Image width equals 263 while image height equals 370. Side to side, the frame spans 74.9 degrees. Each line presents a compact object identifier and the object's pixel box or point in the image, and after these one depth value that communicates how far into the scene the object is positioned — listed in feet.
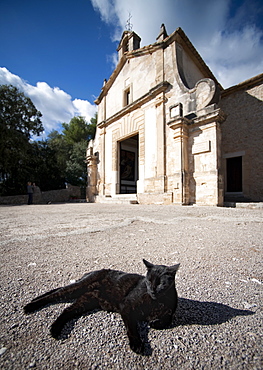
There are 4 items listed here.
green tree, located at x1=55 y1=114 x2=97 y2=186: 59.93
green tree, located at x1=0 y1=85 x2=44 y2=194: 40.04
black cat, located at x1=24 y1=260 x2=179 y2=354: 2.55
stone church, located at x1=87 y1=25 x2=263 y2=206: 22.80
